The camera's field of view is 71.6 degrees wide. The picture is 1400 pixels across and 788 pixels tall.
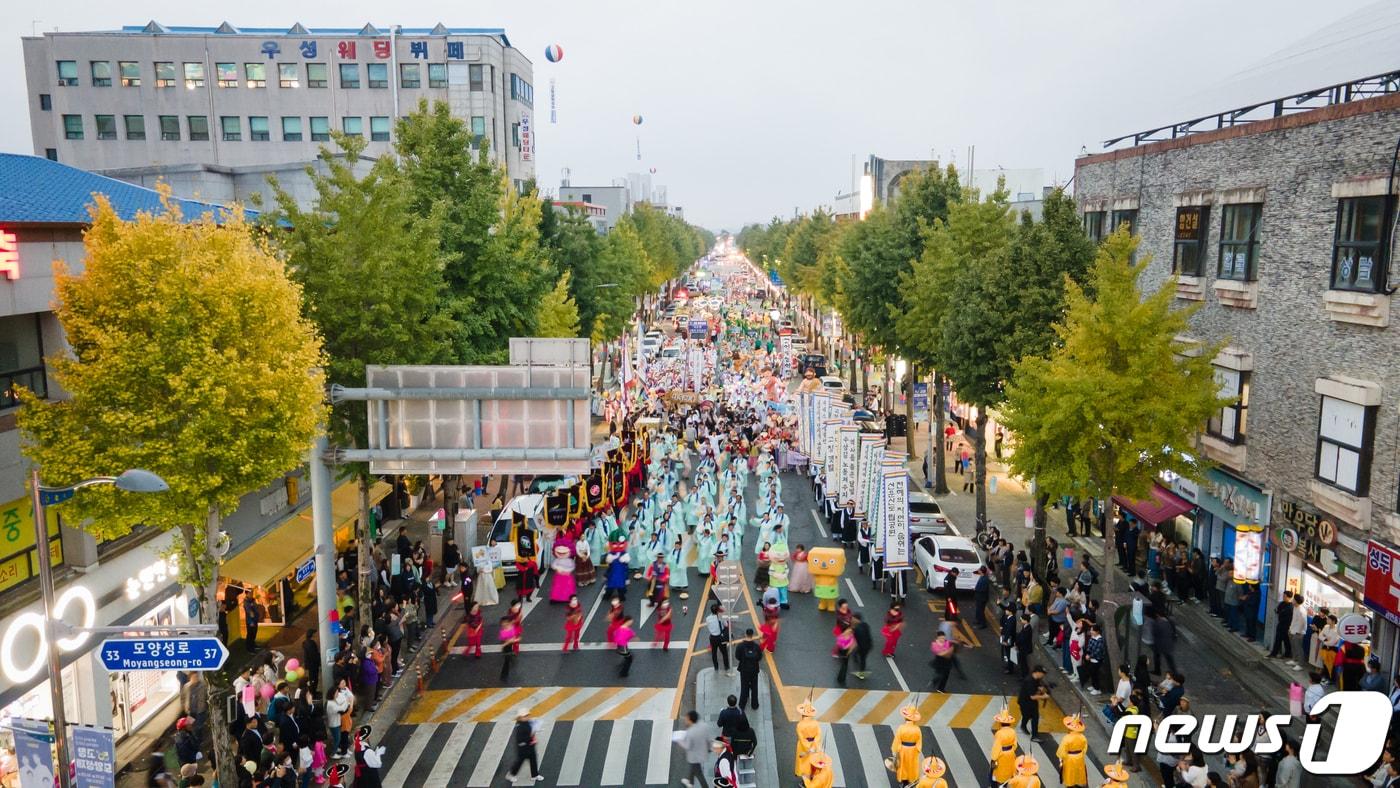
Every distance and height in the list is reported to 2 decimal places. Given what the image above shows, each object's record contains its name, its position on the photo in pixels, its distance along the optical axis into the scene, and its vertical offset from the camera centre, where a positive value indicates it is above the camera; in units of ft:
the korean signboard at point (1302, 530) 59.47 -17.16
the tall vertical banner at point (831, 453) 98.32 -20.06
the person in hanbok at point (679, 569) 78.33 -25.10
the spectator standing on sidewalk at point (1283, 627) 61.21 -23.28
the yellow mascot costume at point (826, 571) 73.72 -23.73
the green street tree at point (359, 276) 59.98 -1.37
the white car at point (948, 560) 76.79 -24.04
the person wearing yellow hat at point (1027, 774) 41.65 -22.15
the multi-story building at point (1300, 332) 54.70 -4.76
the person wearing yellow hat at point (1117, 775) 39.04 -20.63
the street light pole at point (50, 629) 33.58 -12.90
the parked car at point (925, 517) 87.76 -23.75
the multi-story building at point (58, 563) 47.14 -16.52
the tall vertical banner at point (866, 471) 85.30 -18.96
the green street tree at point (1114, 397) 57.98 -8.40
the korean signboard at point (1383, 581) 51.47 -17.26
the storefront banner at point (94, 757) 35.58 -18.36
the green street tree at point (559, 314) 124.57 -7.79
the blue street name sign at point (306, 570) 72.02 -23.39
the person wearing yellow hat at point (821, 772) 41.98 -22.15
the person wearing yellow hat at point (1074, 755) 45.14 -23.05
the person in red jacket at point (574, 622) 63.54 -24.38
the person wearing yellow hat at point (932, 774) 40.32 -21.33
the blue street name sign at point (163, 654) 34.99 -14.35
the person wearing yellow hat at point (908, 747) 44.70 -22.56
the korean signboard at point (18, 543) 47.24 -14.30
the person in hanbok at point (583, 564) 80.84 -25.68
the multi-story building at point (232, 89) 175.73 +30.67
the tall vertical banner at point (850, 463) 92.43 -19.59
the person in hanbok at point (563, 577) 75.61 -25.37
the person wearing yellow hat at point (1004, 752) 44.98 -22.82
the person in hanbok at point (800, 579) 79.30 -26.16
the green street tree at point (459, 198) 79.15 +4.66
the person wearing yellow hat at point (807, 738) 44.60 -22.04
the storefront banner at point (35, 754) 35.19 -18.08
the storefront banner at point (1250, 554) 64.23 -19.49
